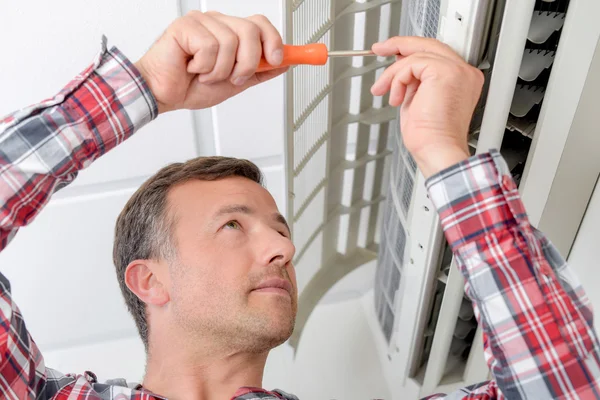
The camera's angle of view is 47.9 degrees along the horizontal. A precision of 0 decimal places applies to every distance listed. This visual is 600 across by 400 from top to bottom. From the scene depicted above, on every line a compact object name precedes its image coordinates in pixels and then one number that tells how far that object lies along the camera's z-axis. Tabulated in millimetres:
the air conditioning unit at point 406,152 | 748
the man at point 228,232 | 737
